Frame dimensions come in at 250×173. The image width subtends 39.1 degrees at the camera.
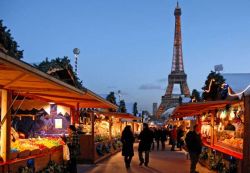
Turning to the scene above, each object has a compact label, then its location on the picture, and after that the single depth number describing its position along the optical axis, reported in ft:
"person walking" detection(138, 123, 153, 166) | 43.82
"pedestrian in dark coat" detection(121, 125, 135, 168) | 42.33
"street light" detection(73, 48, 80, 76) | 59.28
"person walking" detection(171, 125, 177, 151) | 76.25
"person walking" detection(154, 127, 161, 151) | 79.17
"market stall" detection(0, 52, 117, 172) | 17.30
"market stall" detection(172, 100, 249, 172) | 30.82
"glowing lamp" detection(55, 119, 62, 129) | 49.28
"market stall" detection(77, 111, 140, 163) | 45.52
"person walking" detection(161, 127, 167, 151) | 78.42
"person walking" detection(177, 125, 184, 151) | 70.60
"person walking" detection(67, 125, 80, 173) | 32.80
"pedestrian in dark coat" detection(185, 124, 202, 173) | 34.20
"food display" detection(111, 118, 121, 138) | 73.45
